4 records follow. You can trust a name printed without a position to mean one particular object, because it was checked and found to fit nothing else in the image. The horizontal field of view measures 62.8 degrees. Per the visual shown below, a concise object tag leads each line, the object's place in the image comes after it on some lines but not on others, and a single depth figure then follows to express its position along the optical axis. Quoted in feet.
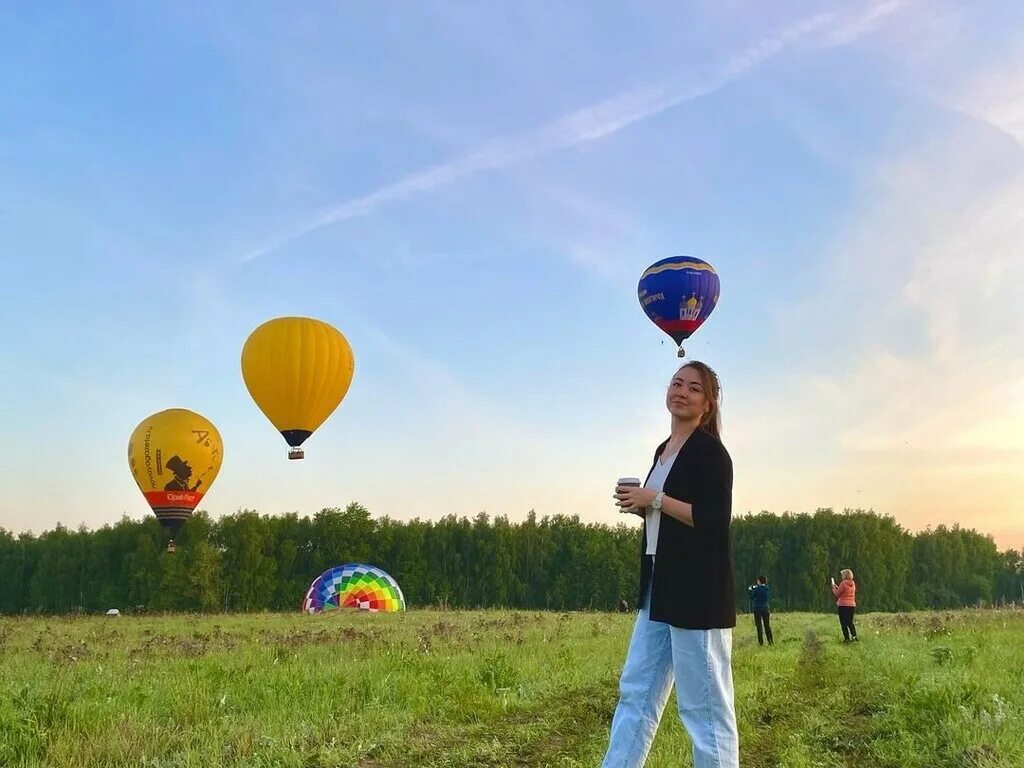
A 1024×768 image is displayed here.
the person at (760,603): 63.05
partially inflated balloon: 127.95
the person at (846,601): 61.72
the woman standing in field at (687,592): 14.24
